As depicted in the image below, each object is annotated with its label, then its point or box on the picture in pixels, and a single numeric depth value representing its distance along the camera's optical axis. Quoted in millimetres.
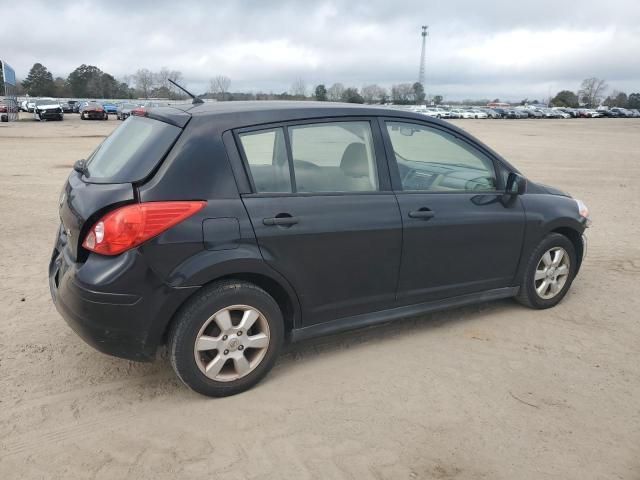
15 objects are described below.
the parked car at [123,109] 42184
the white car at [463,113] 68500
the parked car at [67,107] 57850
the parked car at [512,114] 72625
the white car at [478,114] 70375
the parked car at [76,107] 57753
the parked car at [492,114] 72312
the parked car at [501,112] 72688
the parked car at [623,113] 84250
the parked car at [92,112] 41938
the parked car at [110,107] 55538
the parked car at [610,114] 83750
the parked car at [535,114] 75138
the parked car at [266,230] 3080
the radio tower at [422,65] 118750
